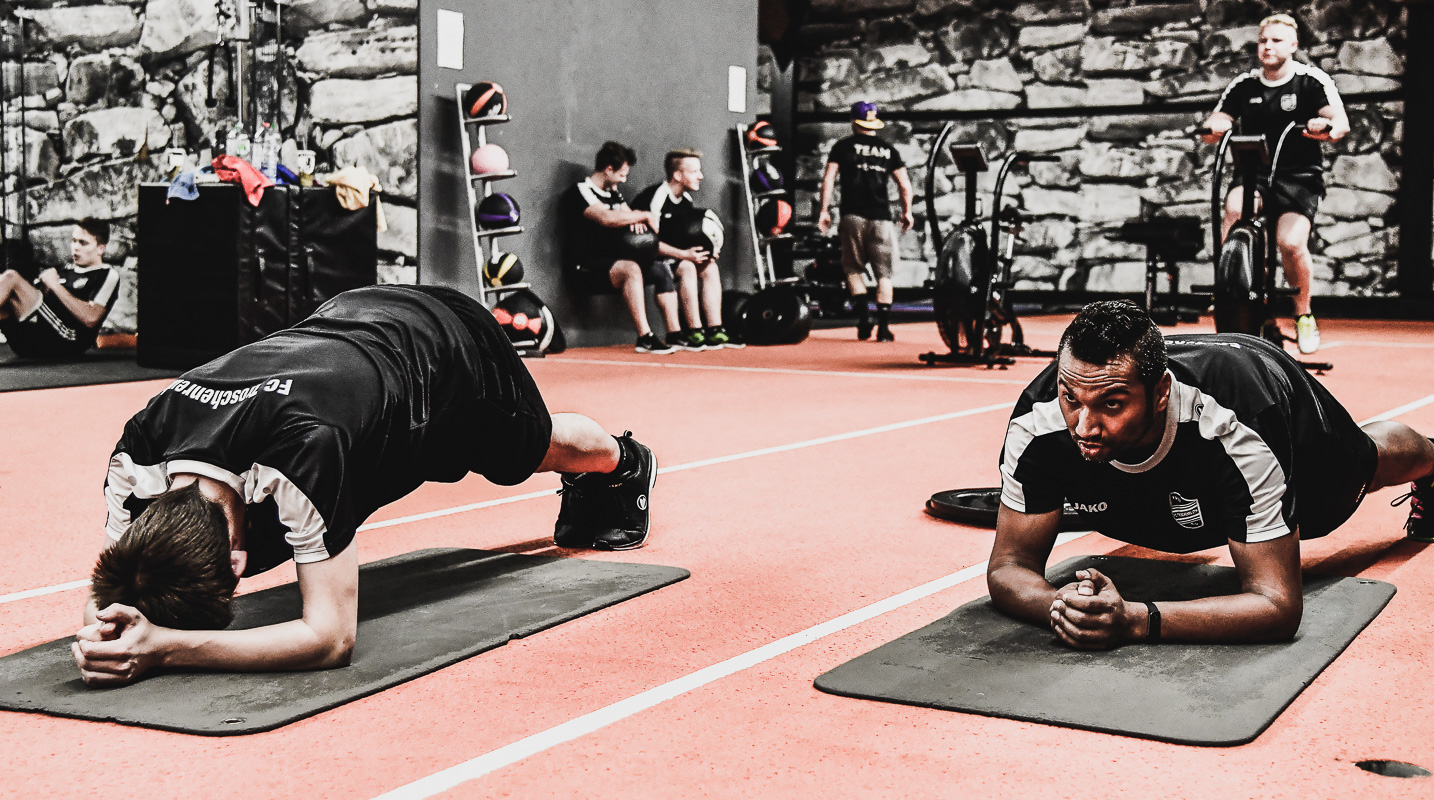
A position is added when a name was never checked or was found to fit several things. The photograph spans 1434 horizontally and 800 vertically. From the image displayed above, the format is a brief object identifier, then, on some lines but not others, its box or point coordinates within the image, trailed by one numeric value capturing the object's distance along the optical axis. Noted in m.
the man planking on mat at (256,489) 2.21
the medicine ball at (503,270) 8.73
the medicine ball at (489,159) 8.66
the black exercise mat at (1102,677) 2.17
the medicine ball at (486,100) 8.57
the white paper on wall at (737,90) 11.38
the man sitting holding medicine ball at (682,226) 9.73
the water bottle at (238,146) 7.81
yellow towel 7.83
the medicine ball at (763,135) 11.20
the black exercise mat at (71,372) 7.02
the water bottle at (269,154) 7.79
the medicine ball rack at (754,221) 11.25
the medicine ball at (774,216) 10.85
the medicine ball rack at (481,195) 8.74
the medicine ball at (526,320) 8.86
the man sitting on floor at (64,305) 8.14
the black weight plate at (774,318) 10.27
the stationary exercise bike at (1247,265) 6.79
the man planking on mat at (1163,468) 2.33
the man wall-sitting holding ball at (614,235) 9.41
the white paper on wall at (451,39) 8.68
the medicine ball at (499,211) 8.70
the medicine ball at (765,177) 11.08
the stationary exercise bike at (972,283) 7.53
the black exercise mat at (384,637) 2.20
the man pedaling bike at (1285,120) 7.26
